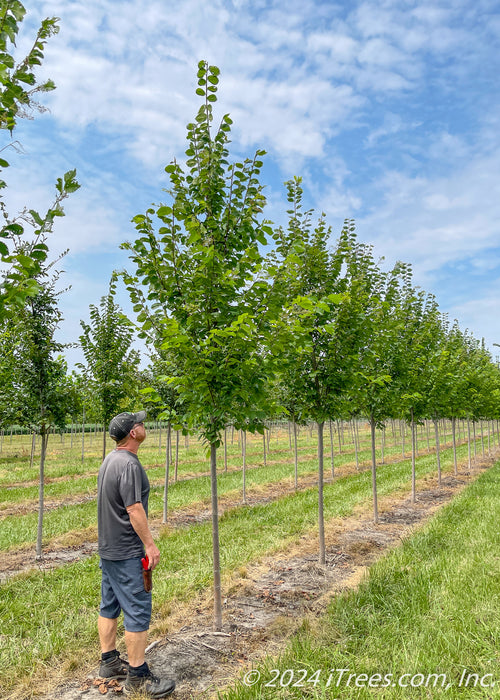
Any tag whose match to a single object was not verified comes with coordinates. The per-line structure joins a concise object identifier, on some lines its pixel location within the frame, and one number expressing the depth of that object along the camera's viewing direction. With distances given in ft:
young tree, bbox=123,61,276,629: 15.15
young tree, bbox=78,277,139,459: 39.25
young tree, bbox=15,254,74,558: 27.68
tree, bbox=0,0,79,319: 9.16
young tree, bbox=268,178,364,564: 24.09
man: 12.16
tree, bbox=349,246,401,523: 25.40
